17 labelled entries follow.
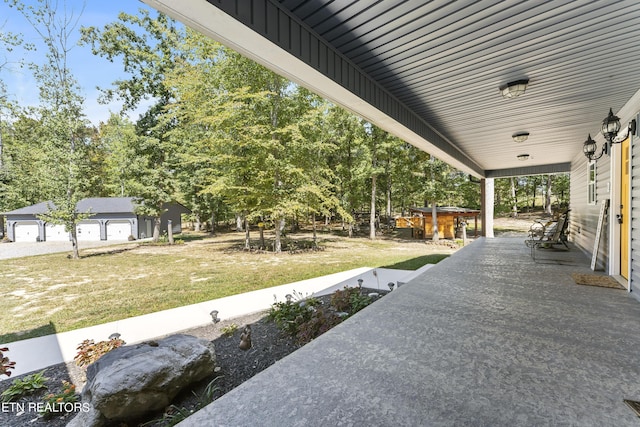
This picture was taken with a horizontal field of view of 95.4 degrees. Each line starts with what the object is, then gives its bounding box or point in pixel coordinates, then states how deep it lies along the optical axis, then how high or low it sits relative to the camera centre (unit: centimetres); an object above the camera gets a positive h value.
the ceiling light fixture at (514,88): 315 +129
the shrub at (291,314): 420 -164
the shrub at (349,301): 471 -155
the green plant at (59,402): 276 -185
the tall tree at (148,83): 1619 +815
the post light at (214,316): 477 -174
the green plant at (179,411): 256 -185
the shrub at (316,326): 383 -160
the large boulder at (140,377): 253 -157
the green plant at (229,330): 434 -182
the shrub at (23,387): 299 -183
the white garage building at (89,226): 1930 -92
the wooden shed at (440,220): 1733 -82
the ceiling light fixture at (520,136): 533 +128
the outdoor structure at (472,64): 204 +136
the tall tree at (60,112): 1184 +448
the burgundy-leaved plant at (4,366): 314 -170
